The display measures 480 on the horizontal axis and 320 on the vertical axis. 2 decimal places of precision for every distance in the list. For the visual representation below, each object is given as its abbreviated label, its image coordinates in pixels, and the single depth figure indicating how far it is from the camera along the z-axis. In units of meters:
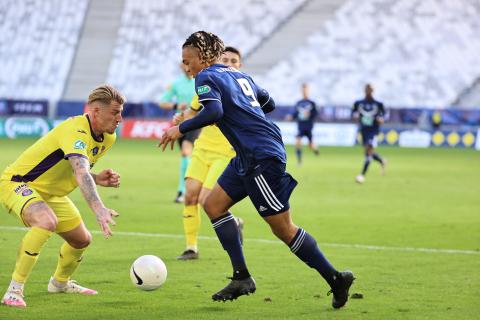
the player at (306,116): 29.20
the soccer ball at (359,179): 22.27
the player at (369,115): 24.80
